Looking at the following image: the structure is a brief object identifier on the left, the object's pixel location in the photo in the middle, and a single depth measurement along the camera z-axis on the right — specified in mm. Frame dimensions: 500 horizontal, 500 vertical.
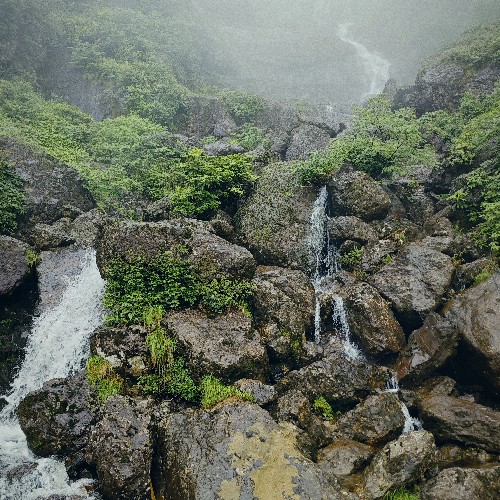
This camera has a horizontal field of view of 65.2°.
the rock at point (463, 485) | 8789
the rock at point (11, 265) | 12562
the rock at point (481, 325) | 10844
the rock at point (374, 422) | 10641
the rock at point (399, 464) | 9180
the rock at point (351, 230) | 15688
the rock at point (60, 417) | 9852
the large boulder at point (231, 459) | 8078
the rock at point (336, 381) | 11656
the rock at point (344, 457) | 9781
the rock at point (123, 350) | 10984
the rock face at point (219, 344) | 10977
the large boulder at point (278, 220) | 15297
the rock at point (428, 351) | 11820
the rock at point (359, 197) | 16312
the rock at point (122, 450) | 8688
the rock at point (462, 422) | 10031
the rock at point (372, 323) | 12773
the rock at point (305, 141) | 23562
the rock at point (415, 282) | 13156
